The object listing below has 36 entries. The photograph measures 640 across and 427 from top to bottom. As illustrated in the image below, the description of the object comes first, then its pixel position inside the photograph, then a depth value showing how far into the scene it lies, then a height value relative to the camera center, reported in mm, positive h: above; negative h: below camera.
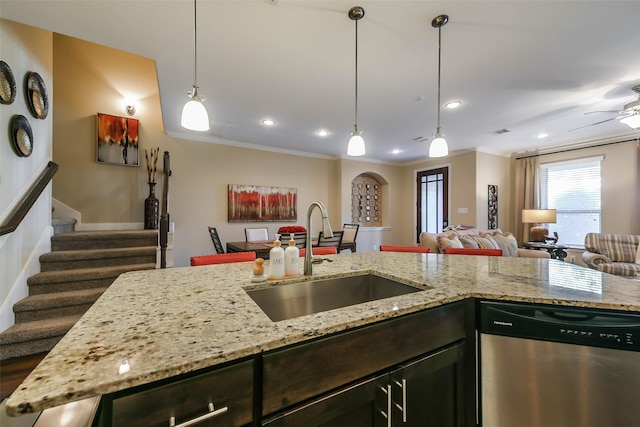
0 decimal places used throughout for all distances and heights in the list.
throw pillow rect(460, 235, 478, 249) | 3600 -393
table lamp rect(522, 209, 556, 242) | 4568 -69
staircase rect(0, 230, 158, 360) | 2090 -668
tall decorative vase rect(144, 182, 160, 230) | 3928 +18
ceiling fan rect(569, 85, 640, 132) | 2715 +1141
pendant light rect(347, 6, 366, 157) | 2100 +583
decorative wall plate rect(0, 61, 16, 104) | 1946 +1034
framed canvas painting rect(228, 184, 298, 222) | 4815 +225
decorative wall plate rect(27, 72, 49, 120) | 2354 +1161
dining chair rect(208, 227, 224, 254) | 3797 -411
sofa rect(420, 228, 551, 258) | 3492 -390
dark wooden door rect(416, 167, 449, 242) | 5809 +358
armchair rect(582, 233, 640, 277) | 3559 -531
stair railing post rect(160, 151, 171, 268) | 2799 -270
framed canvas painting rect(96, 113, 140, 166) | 3787 +1138
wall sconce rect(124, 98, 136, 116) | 3973 +1715
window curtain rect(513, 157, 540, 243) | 5207 +507
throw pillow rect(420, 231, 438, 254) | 3666 -388
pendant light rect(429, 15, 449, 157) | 2029 +565
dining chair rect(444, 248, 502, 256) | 2217 -331
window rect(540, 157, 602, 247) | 4648 +377
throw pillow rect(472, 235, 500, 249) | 3799 -425
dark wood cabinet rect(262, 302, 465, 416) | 699 -460
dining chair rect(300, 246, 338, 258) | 2209 -326
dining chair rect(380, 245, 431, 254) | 2418 -332
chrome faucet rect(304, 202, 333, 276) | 1295 -94
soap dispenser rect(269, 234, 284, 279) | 1291 -249
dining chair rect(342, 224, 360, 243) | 4863 -367
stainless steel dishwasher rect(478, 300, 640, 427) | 974 -617
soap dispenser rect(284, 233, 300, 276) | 1331 -247
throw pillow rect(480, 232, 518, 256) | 4105 -464
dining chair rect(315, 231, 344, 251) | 4064 -442
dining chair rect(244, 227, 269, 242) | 4501 -362
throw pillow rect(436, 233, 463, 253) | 3361 -366
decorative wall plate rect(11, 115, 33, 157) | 2129 +693
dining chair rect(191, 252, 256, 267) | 1726 -317
